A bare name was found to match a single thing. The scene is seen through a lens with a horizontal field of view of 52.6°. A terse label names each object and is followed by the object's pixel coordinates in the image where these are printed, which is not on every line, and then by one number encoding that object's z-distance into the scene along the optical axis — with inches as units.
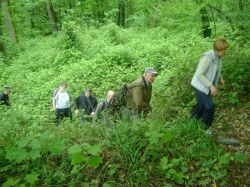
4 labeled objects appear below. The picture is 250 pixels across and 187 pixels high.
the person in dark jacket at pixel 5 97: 335.5
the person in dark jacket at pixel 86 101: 281.6
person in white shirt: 316.5
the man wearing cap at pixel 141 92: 197.8
